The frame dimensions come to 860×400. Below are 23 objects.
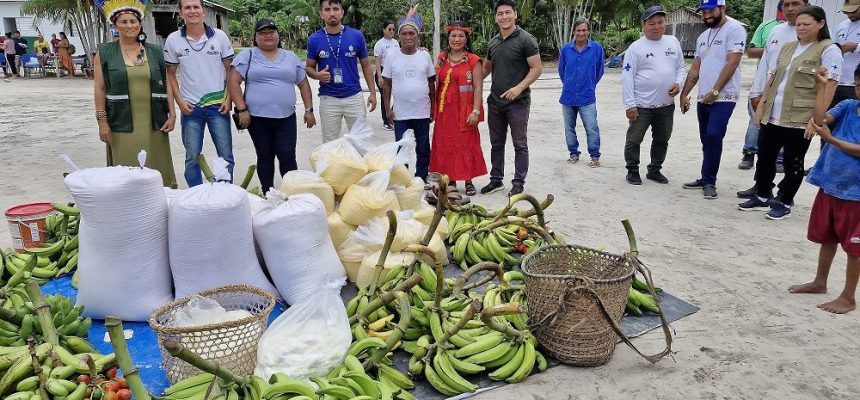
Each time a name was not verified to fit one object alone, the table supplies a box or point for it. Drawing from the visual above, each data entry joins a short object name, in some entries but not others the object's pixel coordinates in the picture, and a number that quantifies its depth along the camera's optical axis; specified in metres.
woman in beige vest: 4.89
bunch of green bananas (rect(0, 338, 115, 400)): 2.25
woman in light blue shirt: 5.09
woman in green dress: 4.52
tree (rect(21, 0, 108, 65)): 21.33
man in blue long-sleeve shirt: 7.35
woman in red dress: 5.77
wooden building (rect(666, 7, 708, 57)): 29.20
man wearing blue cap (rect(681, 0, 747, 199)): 5.74
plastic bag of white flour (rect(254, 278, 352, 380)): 2.67
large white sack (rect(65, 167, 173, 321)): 3.19
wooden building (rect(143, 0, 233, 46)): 21.16
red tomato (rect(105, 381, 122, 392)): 2.31
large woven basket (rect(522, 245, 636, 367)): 2.84
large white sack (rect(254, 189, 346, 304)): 3.52
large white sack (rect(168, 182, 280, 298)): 3.26
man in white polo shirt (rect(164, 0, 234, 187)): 4.95
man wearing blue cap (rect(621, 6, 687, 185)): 6.20
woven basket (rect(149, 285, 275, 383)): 2.58
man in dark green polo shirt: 5.73
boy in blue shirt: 3.48
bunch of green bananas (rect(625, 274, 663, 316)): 3.55
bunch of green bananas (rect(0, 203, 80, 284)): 3.98
